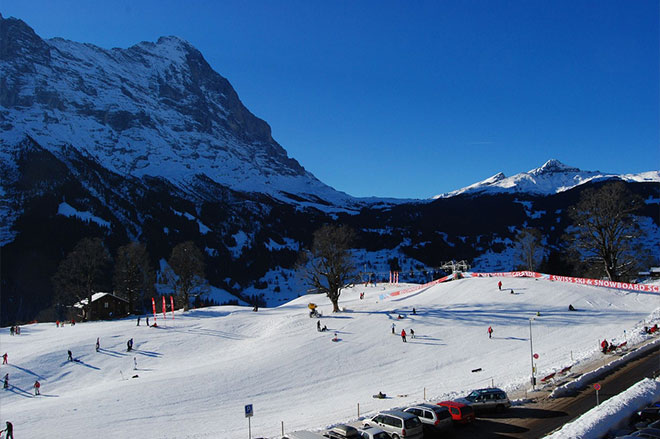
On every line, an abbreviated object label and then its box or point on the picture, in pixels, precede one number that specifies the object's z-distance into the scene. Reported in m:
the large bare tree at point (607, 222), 55.78
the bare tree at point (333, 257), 60.84
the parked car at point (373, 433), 20.38
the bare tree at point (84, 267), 73.56
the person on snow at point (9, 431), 26.47
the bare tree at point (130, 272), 76.81
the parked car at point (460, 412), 23.17
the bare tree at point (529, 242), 91.62
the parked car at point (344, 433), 20.88
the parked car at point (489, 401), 24.77
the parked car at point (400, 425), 20.82
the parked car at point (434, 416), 21.92
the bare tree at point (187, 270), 77.19
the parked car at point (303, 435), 20.56
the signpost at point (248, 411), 23.16
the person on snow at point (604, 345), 34.12
